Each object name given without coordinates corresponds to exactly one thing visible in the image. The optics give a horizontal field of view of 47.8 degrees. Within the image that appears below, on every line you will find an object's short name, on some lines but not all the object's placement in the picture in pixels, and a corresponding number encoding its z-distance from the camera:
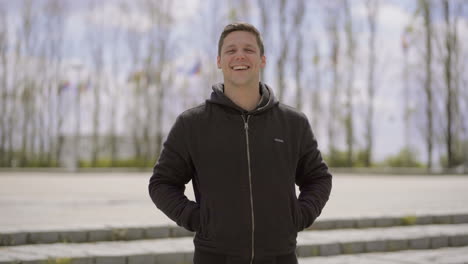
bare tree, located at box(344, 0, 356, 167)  30.30
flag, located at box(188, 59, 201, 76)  31.98
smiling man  2.26
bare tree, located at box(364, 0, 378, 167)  28.91
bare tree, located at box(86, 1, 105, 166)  33.69
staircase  5.34
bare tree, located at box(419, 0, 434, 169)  26.47
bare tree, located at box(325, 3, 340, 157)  30.97
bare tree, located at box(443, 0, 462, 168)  25.73
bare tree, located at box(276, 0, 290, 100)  29.97
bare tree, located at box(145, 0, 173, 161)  32.44
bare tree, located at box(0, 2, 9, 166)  31.56
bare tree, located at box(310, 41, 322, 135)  32.82
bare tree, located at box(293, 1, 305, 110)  30.39
